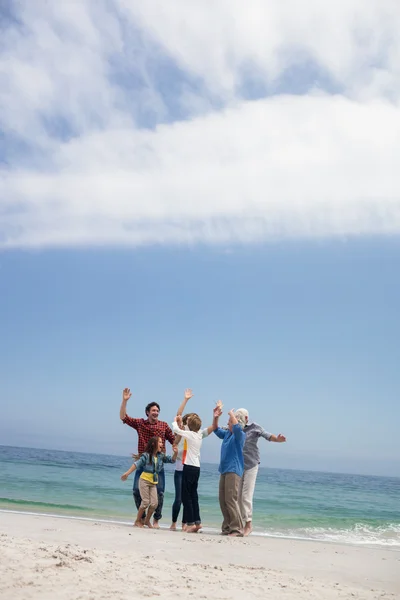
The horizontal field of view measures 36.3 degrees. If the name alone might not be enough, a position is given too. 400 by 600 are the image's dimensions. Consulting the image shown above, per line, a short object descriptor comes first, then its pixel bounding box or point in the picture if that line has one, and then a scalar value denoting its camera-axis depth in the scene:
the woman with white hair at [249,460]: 8.68
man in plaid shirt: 8.77
